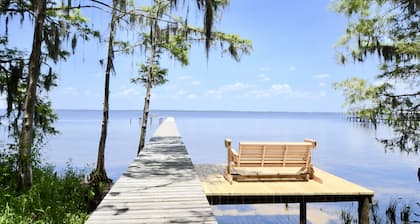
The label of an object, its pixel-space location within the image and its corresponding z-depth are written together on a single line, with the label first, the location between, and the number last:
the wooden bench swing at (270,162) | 6.47
